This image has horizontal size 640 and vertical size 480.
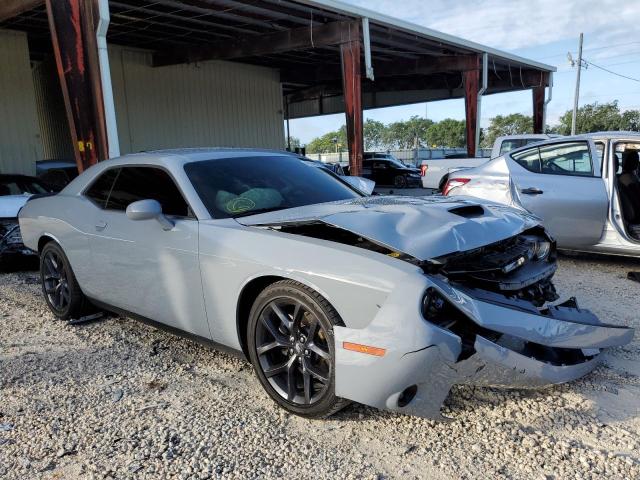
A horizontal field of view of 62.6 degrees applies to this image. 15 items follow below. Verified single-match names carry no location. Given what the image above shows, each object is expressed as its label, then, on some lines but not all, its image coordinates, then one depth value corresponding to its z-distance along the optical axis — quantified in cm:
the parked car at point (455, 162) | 1192
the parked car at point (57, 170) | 1105
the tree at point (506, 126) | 8892
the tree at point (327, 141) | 12506
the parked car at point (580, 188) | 565
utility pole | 3856
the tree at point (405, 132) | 12238
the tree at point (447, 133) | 10538
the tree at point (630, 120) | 6060
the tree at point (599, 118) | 6122
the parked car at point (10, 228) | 670
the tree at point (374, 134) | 13650
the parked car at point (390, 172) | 2423
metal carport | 973
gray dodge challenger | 245
